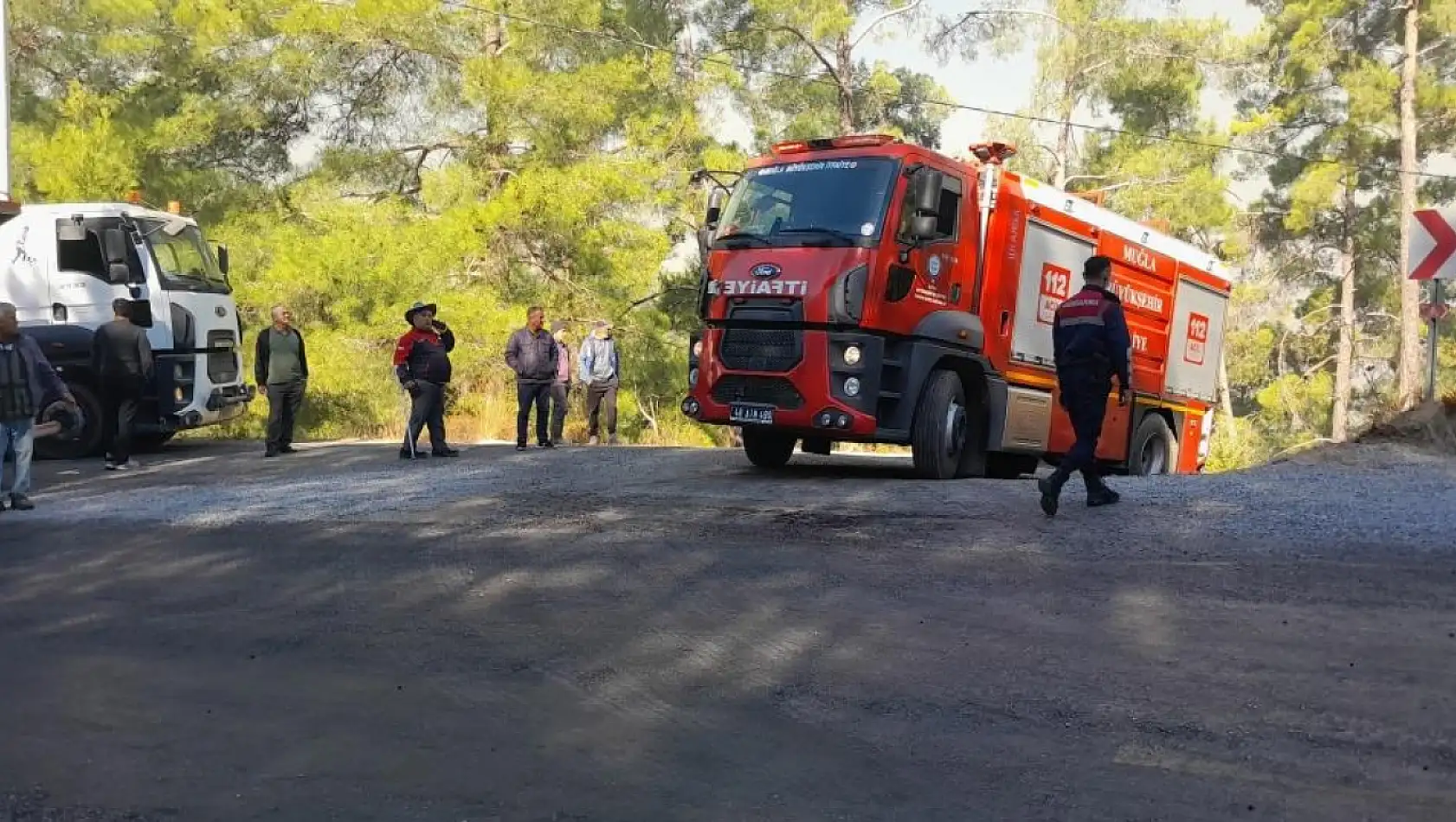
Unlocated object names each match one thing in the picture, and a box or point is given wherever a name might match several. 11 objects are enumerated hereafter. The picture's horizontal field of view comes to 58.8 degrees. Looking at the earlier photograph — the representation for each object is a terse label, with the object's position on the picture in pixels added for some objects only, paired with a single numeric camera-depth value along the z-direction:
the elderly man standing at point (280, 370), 14.91
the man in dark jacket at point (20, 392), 9.95
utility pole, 13.06
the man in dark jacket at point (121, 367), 12.64
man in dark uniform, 8.70
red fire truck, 10.77
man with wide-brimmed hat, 13.51
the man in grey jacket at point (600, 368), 17.58
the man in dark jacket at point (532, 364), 15.38
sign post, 11.36
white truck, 14.73
